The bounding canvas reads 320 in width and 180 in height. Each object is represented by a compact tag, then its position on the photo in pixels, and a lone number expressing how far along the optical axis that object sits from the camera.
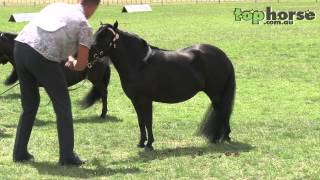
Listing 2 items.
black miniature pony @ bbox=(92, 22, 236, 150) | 9.84
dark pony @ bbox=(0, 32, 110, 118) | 13.06
